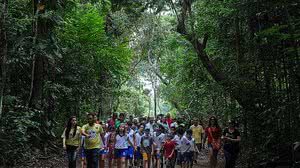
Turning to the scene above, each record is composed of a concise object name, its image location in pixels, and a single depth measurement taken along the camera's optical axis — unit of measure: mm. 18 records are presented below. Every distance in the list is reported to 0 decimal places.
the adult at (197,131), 16891
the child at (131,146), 12977
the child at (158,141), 13453
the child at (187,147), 12656
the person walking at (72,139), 10820
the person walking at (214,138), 13070
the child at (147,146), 13359
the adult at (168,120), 18808
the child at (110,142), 13140
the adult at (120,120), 15631
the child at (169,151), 12859
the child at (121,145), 12703
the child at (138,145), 13312
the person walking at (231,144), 11820
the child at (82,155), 12317
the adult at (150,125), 14475
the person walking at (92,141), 10711
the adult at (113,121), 16619
